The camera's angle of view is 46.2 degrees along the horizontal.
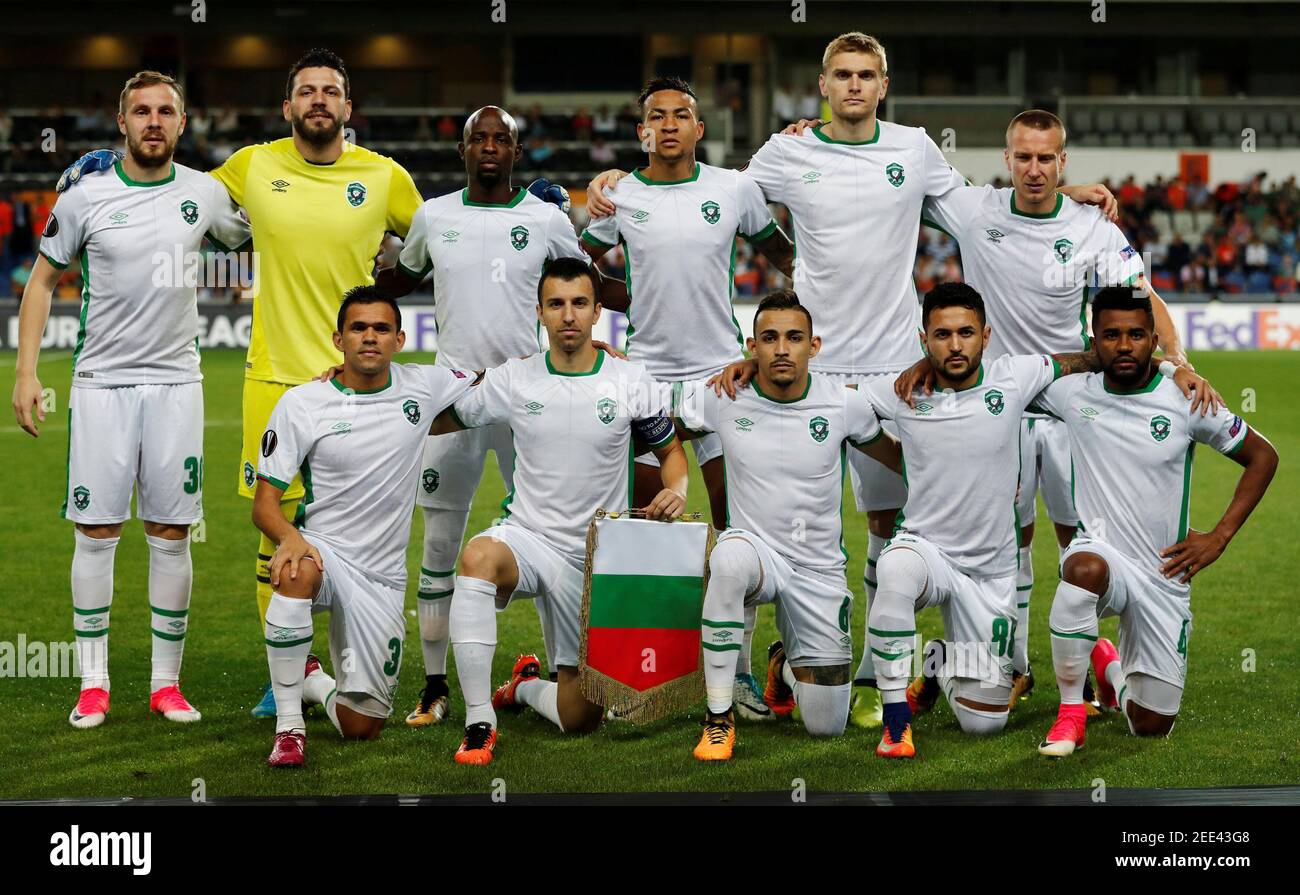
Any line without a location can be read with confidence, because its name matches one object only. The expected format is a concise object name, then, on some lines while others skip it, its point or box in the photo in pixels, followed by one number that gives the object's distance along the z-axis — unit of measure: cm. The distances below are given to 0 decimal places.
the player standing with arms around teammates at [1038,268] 575
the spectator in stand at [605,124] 2916
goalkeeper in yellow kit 568
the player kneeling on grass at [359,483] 520
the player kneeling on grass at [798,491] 528
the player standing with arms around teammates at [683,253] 571
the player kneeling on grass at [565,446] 529
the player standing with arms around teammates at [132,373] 557
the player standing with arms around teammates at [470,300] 572
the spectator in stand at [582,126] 2942
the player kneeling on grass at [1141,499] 522
